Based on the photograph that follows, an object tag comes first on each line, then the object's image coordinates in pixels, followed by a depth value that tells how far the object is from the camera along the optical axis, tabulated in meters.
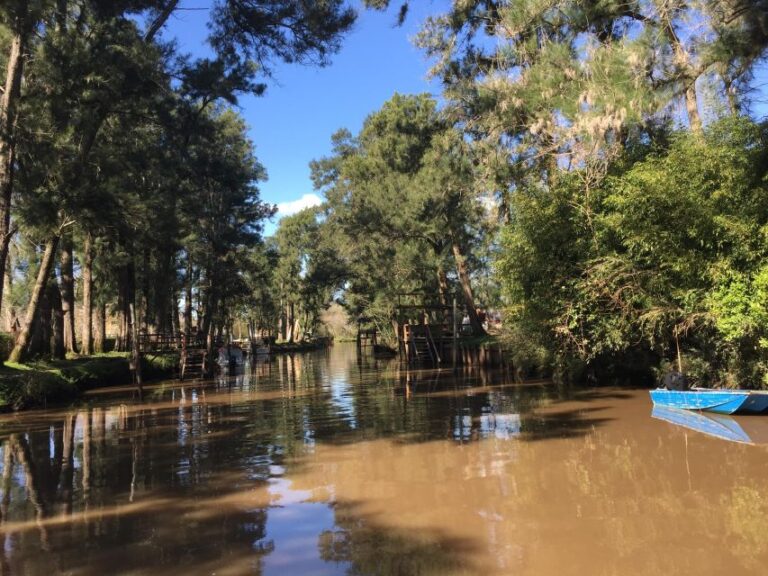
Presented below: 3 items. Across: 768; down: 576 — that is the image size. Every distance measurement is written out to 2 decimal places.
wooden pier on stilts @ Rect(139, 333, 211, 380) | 25.67
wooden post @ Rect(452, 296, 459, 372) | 26.69
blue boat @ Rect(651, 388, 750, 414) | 10.43
